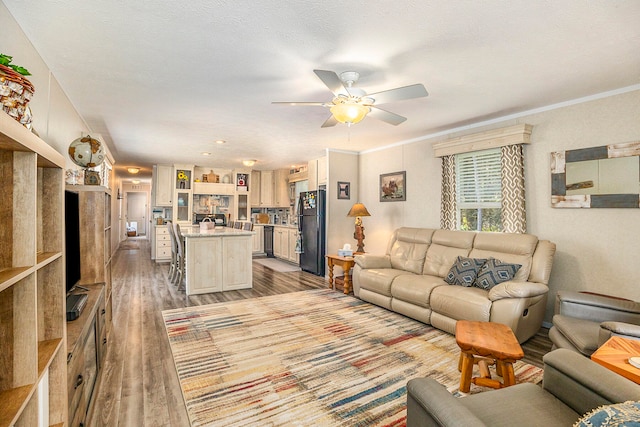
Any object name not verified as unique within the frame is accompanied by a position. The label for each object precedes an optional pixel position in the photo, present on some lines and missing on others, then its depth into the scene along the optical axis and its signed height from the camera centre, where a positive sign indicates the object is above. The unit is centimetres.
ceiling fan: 245 +95
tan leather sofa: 290 -79
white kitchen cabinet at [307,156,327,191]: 630 +85
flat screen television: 200 -17
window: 404 +30
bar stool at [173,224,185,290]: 503 -72
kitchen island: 473 -75
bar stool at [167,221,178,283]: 539 -77
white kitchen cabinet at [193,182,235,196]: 816 +68
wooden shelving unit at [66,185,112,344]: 258 -16
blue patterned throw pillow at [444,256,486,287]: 342 -67
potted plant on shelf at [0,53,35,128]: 111 +45
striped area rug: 201 -127
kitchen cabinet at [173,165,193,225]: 787 +50
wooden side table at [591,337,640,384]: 151 -77
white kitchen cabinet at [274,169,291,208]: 904 +73
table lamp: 535 -15
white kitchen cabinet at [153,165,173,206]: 787 +73
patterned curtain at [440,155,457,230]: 446 +25
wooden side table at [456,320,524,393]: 205 -93
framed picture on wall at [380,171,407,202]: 530 +46
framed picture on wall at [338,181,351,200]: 615 +45
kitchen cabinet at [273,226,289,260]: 784 -76
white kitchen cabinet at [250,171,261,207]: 915 +72
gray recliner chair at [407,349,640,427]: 119 -79
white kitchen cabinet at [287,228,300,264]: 741 -79
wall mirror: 292 +35
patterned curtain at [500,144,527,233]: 367 +26
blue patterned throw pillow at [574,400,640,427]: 75 -52
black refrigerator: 607 -34
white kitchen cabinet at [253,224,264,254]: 880 -75
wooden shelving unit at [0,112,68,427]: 90 -18
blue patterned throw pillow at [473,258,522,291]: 321 -64
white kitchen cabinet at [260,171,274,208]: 923 +72
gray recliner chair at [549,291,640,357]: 207 -82
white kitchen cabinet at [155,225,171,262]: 775 -73
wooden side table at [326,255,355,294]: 483 -82
